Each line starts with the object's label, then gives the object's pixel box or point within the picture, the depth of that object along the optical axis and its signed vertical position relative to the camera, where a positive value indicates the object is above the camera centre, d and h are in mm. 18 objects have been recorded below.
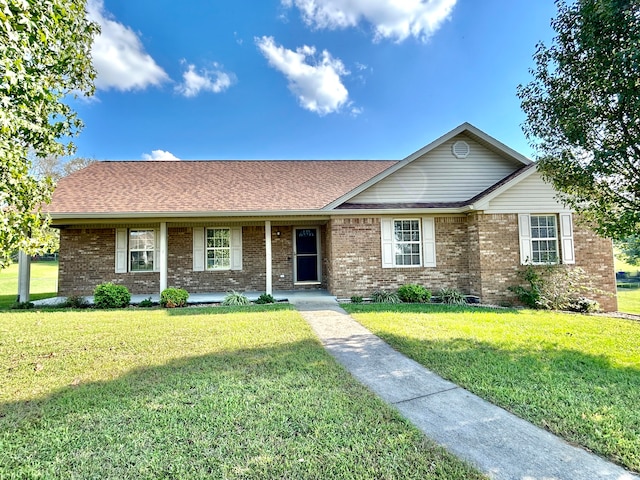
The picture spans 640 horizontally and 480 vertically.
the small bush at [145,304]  10123 -1245
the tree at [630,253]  21045 +185
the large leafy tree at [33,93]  3340 +2136
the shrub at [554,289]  9703 -983
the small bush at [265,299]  10365 -1192
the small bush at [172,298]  9953 -1054
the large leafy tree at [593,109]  5410 +2841
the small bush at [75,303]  10008 -1157
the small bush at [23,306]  9930 -1213
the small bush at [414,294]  10281 -1101
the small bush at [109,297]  9898 -972
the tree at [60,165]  28828 +9322
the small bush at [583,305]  9672 -1479
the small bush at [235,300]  10211 -1195
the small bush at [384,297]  10334 -1198
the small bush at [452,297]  10281 -1227
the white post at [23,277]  10438 -338
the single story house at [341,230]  10203 +1085
